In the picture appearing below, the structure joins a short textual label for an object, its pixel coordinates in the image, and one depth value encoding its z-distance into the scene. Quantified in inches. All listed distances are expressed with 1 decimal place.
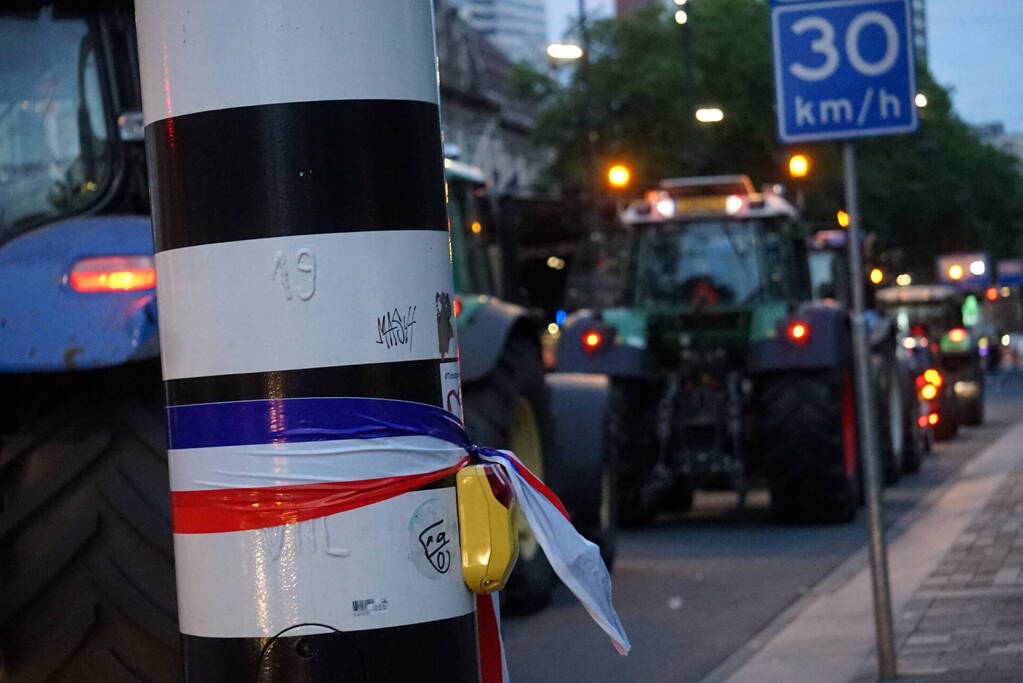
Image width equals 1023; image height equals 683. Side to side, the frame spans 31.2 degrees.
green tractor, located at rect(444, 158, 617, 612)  331.3
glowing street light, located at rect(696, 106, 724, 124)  1233.9
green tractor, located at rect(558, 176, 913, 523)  520.7
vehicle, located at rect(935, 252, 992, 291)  1695.4
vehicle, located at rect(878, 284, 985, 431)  1016.9
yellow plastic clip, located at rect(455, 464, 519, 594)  118.5
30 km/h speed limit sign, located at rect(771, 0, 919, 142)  265.9
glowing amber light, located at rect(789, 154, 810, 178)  713.6
